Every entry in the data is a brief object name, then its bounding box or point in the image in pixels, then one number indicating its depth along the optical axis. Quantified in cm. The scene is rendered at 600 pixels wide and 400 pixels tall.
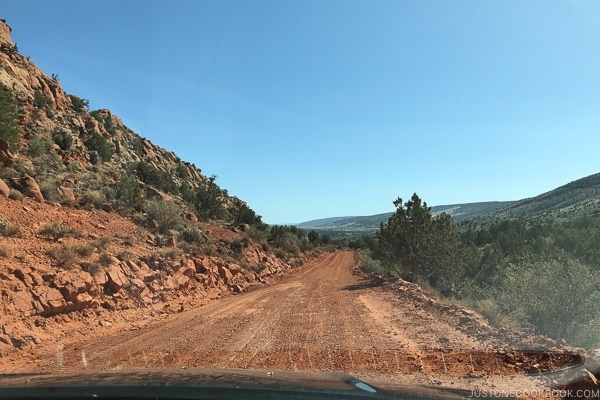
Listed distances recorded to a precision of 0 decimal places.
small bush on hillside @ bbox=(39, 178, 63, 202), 1866
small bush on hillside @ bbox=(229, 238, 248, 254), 2873
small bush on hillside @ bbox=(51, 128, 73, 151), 2855
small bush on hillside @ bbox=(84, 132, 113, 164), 3324
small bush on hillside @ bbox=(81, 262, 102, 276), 1384
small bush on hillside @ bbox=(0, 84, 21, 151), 2102
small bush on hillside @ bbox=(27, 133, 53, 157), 2388
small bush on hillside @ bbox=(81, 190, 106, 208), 2076
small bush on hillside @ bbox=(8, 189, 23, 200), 1652
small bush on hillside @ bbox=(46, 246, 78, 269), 1337
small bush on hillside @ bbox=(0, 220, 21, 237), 1355
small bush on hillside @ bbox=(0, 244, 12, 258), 1227
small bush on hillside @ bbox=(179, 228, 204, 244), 2362
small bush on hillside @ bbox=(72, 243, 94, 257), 1441
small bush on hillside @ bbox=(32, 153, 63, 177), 2184
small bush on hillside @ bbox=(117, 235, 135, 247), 1816
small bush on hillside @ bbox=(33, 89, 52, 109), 3203
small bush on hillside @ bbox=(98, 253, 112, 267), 1488
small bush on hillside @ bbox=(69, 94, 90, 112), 4104
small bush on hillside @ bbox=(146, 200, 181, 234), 2339
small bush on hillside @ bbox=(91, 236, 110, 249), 1585
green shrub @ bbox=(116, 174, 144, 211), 2334
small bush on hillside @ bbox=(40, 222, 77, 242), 1515
